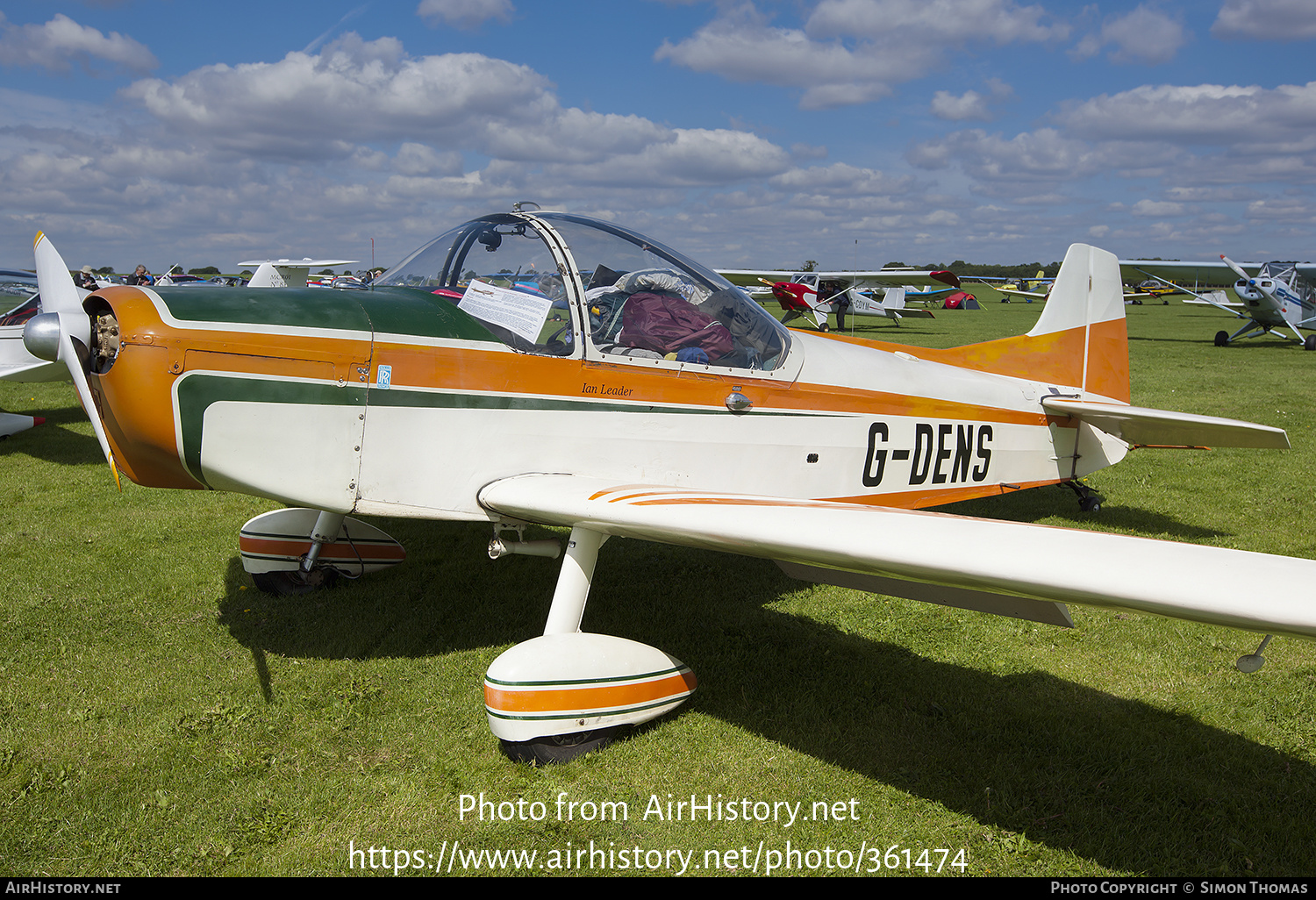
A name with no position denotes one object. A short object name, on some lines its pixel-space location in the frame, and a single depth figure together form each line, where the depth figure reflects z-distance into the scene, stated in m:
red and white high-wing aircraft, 25.31
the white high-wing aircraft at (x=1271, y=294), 23.53
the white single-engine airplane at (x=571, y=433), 2.58
